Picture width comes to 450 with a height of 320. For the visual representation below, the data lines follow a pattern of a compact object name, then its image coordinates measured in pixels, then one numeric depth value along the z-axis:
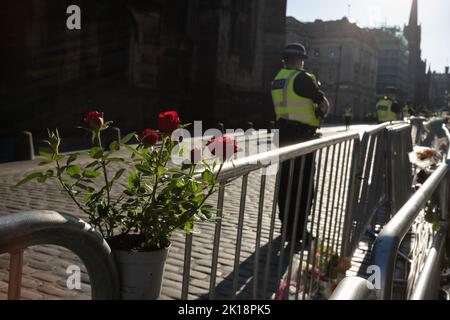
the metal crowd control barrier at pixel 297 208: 2.23
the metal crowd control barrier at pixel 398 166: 5.66
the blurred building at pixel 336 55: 74.12
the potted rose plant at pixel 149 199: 1.46
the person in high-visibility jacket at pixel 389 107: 13.62
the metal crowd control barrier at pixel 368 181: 4.85
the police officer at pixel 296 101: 5.62
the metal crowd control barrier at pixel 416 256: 1.28
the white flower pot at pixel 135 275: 1.41
